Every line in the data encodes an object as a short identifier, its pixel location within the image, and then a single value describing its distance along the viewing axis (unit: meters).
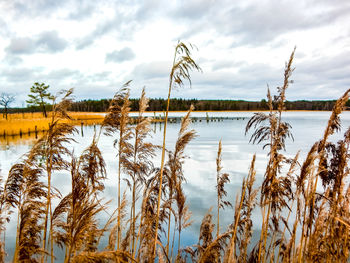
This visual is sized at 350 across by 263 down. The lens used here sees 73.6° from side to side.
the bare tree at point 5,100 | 58.80
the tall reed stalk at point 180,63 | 2.71
